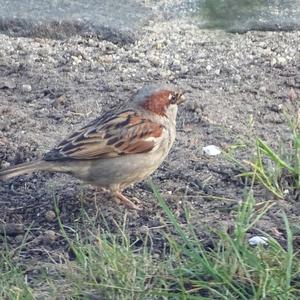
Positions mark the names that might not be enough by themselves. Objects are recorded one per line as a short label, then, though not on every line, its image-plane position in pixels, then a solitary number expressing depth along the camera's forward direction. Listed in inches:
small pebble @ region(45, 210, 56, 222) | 182.2
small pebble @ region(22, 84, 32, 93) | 243.4
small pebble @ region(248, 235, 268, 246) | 163.0
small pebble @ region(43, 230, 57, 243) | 172.9
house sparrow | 187.8
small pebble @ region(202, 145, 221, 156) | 205.0
